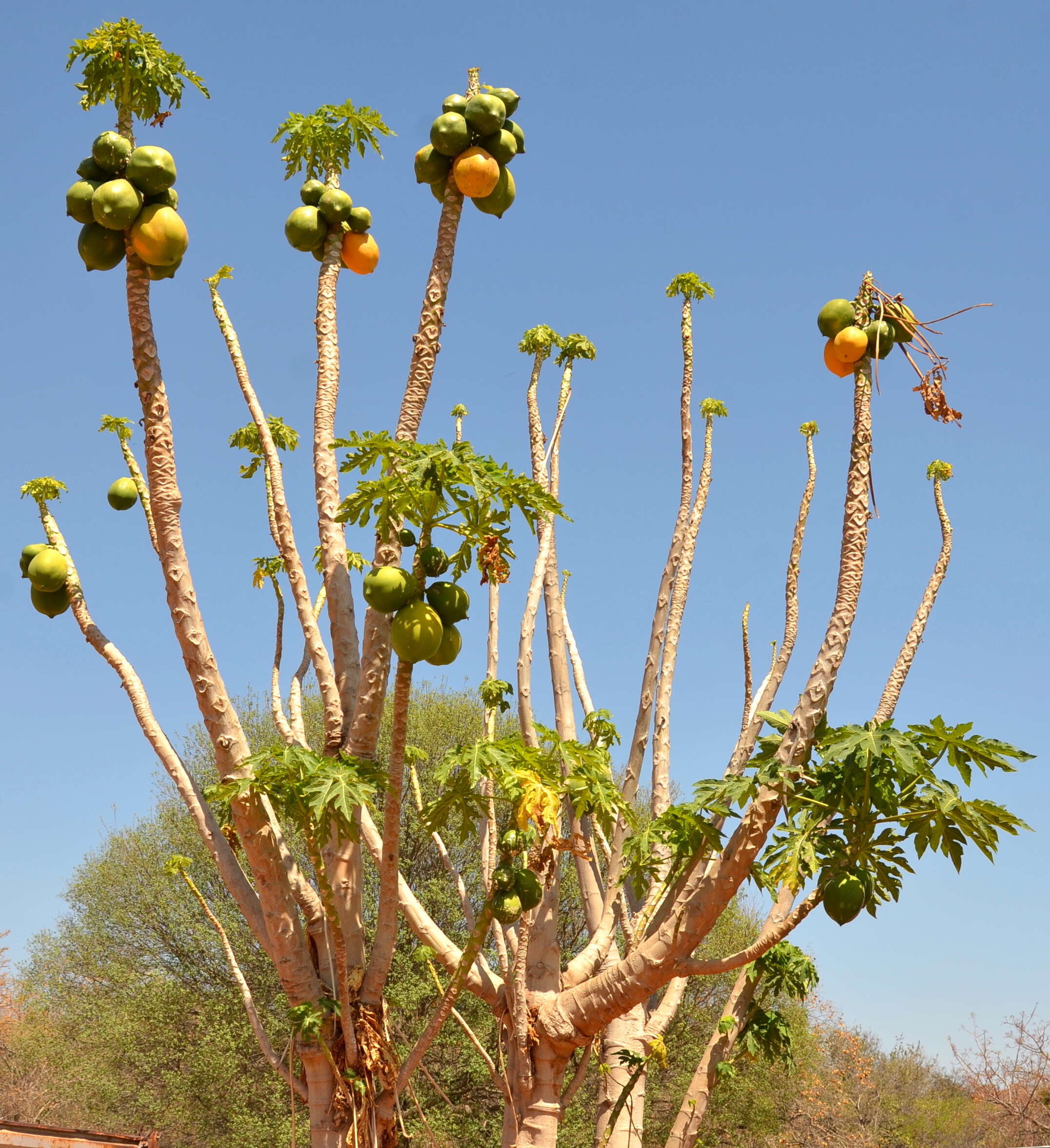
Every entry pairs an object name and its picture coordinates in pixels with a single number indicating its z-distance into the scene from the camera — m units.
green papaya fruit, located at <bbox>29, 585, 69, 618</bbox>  6.16
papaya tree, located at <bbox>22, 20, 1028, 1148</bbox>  4.65
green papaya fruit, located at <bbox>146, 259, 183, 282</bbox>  5.31
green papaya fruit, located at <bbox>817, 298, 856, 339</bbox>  5.47
